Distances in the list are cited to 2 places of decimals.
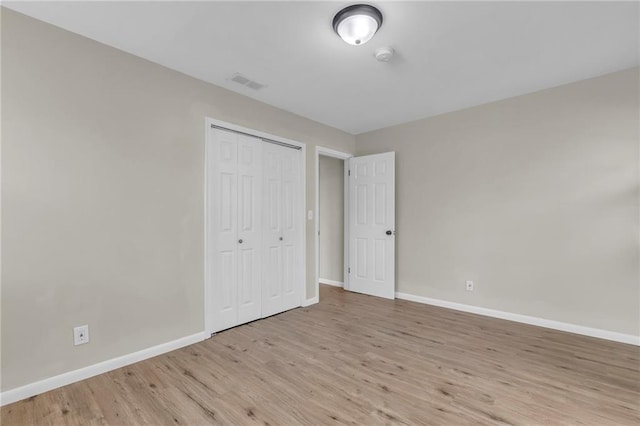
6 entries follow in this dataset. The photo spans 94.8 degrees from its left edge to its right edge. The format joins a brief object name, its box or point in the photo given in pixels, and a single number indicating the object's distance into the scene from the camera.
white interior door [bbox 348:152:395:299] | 4.26
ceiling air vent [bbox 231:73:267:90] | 2.83
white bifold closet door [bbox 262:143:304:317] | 3.51
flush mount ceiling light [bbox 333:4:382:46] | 1.90
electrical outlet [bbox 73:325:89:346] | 2.13
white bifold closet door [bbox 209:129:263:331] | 3.02
